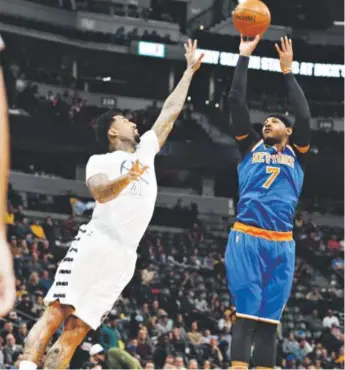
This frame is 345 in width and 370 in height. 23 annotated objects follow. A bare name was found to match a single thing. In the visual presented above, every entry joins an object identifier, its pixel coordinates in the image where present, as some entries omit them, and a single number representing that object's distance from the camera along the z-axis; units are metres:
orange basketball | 7.59
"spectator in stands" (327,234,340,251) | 27.27
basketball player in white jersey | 6.16
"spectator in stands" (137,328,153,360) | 15.67
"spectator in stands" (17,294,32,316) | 15.45
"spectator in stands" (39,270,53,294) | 17.06
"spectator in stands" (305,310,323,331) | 21.66
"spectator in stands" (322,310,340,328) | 21.53
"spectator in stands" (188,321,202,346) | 17.57
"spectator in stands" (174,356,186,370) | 14.45
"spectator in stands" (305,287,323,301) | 23.55
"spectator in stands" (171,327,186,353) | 16.69
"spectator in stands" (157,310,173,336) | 17.45
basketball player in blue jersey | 6.86
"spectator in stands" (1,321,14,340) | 13.70
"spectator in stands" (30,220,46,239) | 21.68
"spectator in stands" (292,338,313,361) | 19.00
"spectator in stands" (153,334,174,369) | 15.17
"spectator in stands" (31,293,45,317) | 15.69
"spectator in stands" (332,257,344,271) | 26.15
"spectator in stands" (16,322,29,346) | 13.91
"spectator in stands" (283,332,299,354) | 19.03
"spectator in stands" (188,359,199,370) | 14.49
